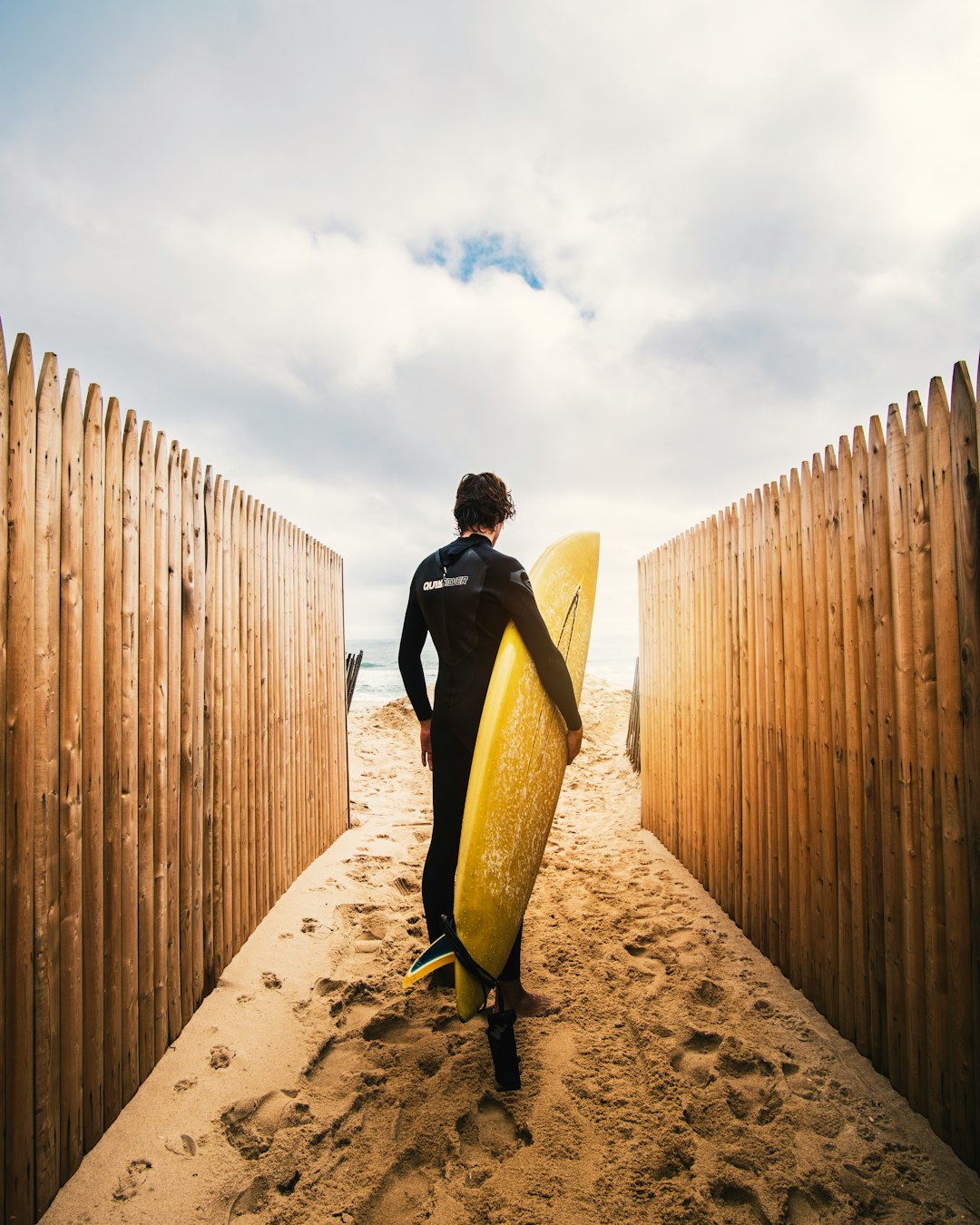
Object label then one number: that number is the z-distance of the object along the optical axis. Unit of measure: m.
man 2.32
